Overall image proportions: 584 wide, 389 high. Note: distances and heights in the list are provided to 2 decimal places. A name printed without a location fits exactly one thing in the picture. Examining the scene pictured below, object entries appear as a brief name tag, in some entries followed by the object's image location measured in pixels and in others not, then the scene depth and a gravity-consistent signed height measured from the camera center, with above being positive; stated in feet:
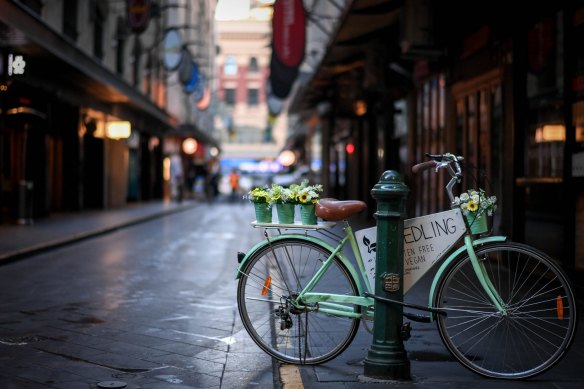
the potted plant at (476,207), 15.99 -0.48
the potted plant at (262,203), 17.40 -0.48
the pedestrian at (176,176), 127.24 +0.85
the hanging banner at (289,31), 56.39 +10.92
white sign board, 16.07 -1.14
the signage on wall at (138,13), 80.53 +17.13
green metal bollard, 15.58 -1.98
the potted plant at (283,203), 17.17 -0.46
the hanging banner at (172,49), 96.99 +16.31
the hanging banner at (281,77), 66.89 +9.27
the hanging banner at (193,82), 114.73 +14.63
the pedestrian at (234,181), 146.92 +0.09
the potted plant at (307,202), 17.03 -0.43
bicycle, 15.89 -2.43
